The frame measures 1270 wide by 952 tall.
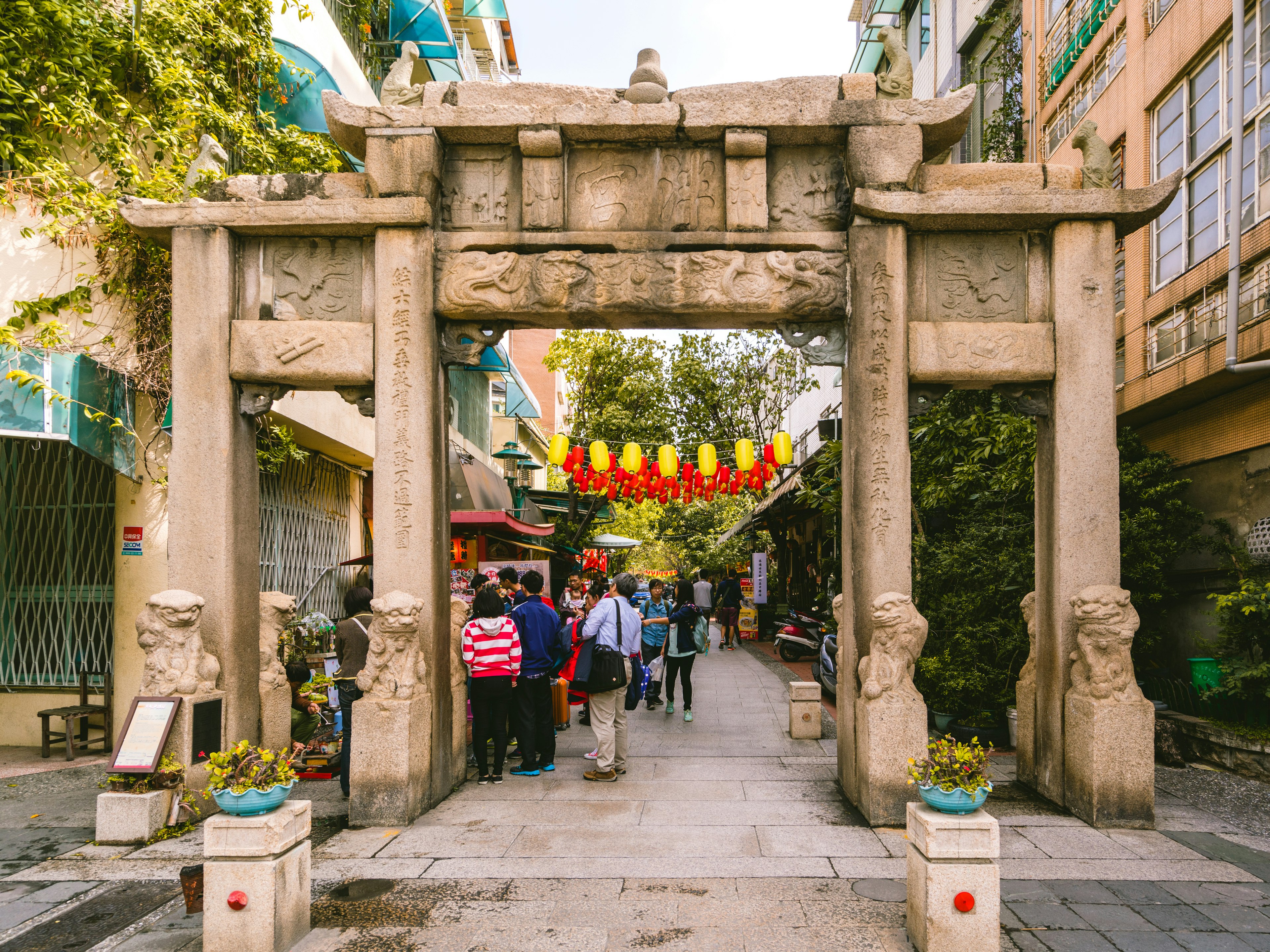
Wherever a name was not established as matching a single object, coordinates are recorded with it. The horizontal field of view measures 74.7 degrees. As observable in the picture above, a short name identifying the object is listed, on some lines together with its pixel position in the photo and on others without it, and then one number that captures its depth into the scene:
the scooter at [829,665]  12.36
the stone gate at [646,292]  7.12
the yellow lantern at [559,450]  15.09
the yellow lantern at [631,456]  15.20
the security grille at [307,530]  11.81
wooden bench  9.09
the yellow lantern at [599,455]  15.33
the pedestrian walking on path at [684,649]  11.23
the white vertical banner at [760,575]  23.61
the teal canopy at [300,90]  10.63
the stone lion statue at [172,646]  6.89
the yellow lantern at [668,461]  14.89
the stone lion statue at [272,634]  7.95
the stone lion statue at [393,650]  6.90
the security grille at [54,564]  9.91
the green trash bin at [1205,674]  8.63
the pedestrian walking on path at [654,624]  11.35
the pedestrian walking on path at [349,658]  7.68
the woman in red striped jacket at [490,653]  7.97
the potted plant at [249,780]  4.54
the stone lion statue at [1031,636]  7.67
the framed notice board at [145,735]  6.55
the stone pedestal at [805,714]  10.02
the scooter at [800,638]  17.62
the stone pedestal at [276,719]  7.82
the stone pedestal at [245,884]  4.45
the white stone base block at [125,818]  6.40
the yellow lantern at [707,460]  15.05
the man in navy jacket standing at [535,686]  8.38
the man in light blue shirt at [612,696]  8.13
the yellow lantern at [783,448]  14.80
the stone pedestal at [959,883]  4.34
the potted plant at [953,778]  4.48
